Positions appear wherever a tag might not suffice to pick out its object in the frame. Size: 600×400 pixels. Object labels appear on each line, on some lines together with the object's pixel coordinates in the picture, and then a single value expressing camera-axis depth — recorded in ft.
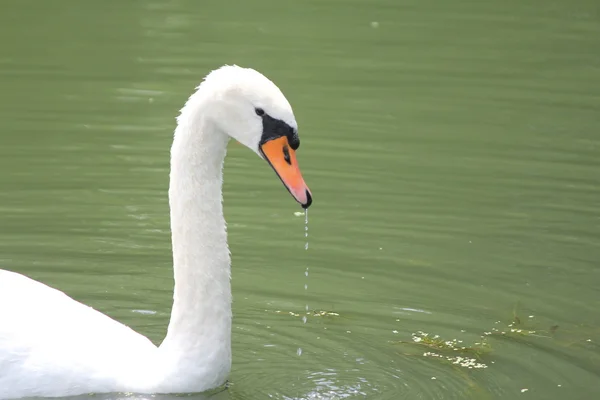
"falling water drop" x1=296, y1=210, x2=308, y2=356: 42.68
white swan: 35.58
